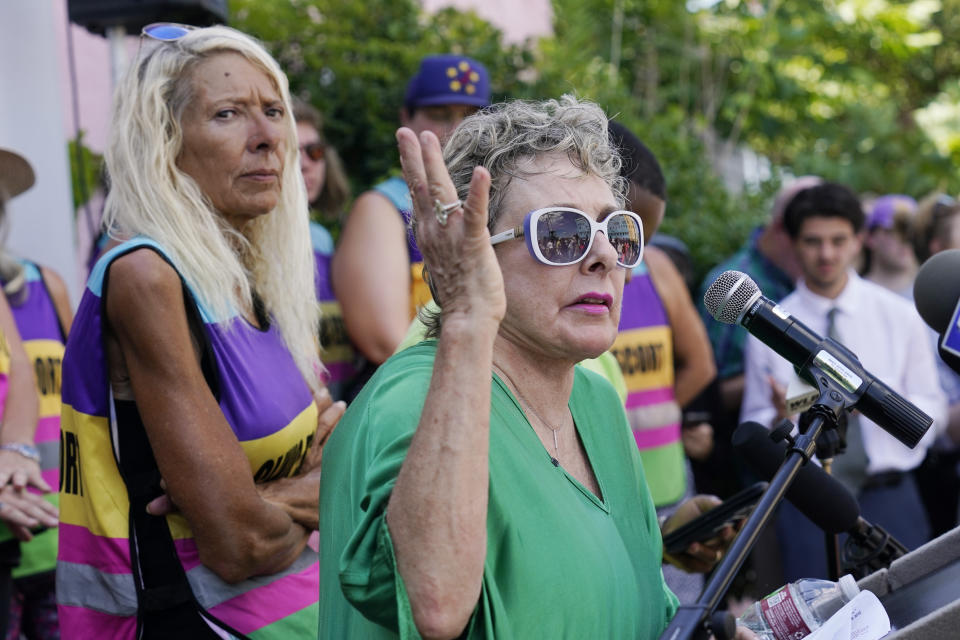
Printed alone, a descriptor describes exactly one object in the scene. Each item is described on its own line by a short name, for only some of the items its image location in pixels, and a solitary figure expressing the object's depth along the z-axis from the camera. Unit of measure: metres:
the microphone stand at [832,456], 2.14
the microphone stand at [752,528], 1.46
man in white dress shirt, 4.40
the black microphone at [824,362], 1.86
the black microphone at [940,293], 1.84
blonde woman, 2.22
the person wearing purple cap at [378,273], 3.75
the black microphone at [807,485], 2.23
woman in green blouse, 1.50
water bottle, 1.79
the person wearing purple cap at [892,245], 6.07
